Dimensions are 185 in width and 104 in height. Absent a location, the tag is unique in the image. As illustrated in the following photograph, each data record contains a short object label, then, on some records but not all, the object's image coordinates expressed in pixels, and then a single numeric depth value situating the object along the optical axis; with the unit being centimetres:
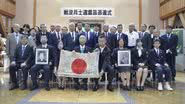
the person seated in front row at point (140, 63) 501
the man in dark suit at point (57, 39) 542
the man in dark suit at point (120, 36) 547
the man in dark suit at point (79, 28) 539
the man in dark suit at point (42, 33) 544
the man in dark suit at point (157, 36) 548
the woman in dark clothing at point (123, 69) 502
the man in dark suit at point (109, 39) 548
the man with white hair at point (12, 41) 556
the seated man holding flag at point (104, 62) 497
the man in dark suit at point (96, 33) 549
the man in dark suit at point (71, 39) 532
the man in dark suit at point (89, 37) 547
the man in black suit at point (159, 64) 502
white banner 1047
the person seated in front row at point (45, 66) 491
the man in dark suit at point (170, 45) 579
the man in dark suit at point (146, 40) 546
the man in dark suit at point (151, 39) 548
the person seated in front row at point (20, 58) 504
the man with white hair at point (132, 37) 554
